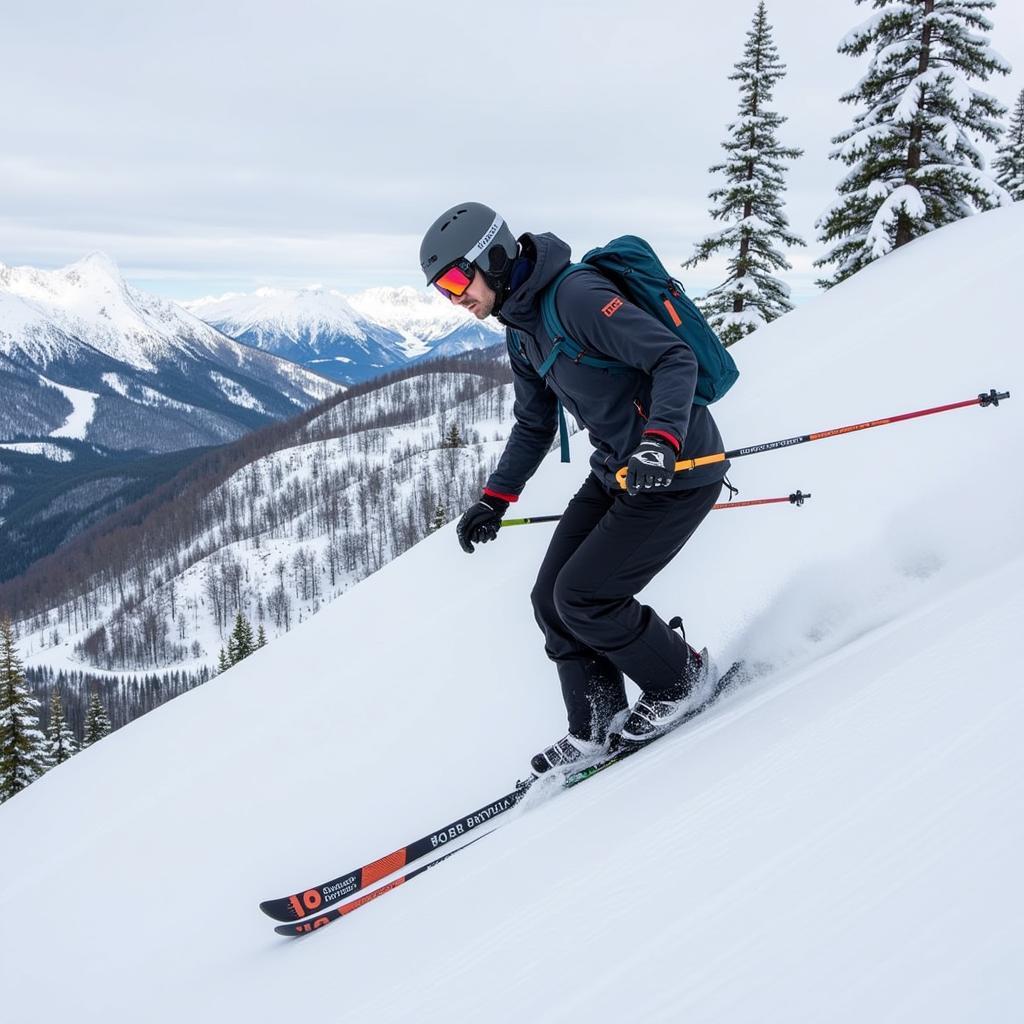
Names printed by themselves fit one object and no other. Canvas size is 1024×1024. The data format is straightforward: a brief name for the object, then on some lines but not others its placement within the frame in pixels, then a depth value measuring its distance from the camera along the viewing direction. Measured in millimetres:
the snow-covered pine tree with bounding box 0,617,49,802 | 24422
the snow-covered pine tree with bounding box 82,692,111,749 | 40062
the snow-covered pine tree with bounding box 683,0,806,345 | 22109
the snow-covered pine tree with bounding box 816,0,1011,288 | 16359
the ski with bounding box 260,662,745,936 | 3379
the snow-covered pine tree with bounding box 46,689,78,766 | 32291
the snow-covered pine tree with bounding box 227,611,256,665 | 48781
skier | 3068
